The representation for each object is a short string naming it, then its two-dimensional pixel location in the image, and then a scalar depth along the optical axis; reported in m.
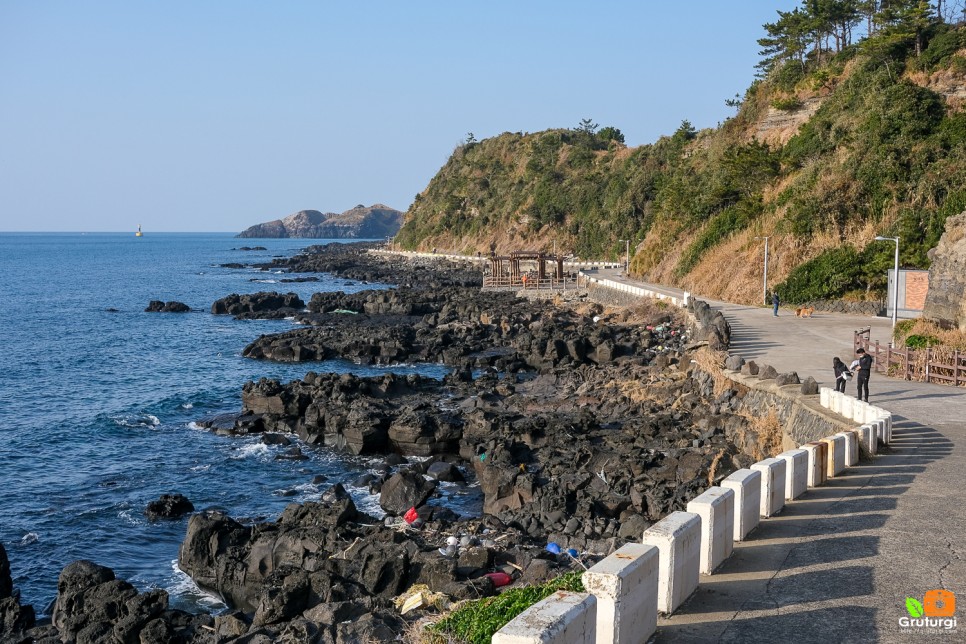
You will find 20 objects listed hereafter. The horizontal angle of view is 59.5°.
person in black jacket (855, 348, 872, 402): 20.30
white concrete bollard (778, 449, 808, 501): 12.62
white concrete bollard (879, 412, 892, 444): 16.36
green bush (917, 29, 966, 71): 46.16
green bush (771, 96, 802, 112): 55.97
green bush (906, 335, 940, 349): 25.27
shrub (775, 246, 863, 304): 39.75
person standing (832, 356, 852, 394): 20.98
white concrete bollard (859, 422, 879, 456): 15.51
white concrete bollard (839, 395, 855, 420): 18.02
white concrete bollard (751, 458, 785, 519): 11.68
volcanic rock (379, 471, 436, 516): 19.98
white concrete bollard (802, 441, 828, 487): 13.43
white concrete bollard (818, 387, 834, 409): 19.09
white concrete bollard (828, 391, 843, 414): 18.55
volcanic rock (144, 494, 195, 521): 20.64
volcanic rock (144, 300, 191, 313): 69.56
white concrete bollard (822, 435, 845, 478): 13.96
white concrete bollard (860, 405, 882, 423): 16.66
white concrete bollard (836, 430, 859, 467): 14.69
